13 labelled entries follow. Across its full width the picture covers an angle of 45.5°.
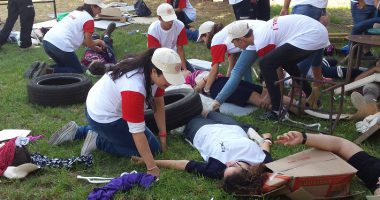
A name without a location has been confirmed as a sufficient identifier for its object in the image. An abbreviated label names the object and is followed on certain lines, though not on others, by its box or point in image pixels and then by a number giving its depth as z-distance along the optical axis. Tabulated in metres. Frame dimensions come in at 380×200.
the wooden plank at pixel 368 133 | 4.04
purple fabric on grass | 3.28
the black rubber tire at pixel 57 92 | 5.39
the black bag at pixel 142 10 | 11.27
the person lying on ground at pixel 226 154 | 3.19
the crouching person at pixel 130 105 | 3.27
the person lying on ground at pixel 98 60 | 6.75
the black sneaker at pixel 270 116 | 4.89
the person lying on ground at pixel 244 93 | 5.26
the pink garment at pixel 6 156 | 3.75
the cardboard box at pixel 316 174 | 3.02
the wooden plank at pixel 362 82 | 5.05
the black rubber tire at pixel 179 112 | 4.32
